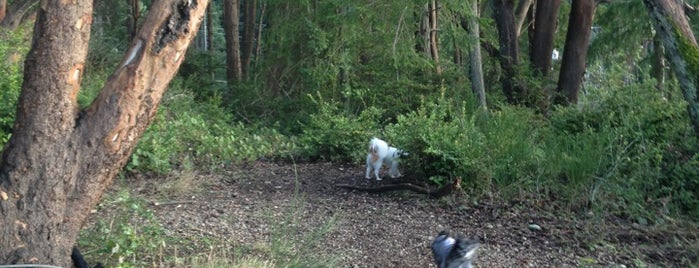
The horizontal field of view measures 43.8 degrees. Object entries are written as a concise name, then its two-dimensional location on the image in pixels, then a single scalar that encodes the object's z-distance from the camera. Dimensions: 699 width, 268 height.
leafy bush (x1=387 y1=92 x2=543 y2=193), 8.90
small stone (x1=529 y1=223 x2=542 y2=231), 8.11
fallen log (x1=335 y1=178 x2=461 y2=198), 8.90
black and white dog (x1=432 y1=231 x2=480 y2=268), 5.35
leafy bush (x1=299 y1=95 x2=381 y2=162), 11.75
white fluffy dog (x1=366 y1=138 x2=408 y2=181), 9.71
